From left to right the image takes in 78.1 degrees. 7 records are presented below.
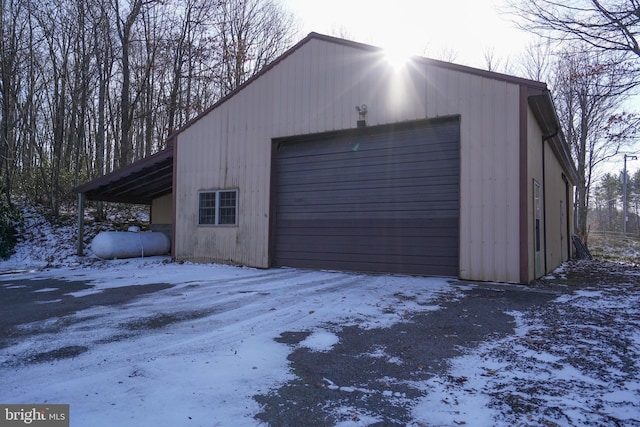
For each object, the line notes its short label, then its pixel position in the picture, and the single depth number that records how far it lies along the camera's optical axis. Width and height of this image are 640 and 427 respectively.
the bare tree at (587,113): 11.06
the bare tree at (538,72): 23.63
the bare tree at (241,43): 20.31
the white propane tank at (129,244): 11.58
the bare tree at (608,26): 9.66
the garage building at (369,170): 7.30
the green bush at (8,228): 12.21
